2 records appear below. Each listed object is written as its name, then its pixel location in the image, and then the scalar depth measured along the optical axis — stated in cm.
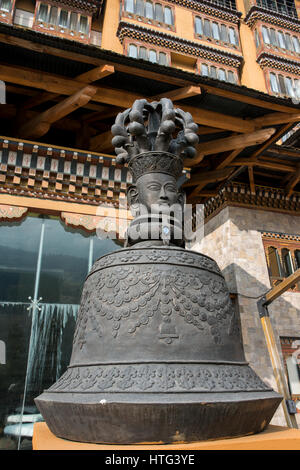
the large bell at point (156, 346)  149
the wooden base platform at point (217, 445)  145
